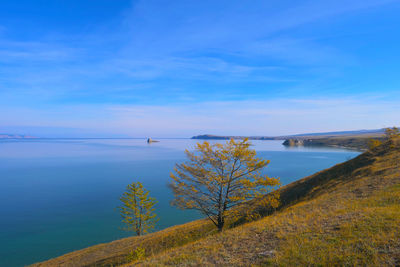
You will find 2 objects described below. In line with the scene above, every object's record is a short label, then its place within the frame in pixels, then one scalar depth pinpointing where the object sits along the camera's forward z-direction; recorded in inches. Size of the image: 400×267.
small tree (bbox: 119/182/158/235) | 1406.3
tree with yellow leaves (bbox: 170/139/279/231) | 801.6
